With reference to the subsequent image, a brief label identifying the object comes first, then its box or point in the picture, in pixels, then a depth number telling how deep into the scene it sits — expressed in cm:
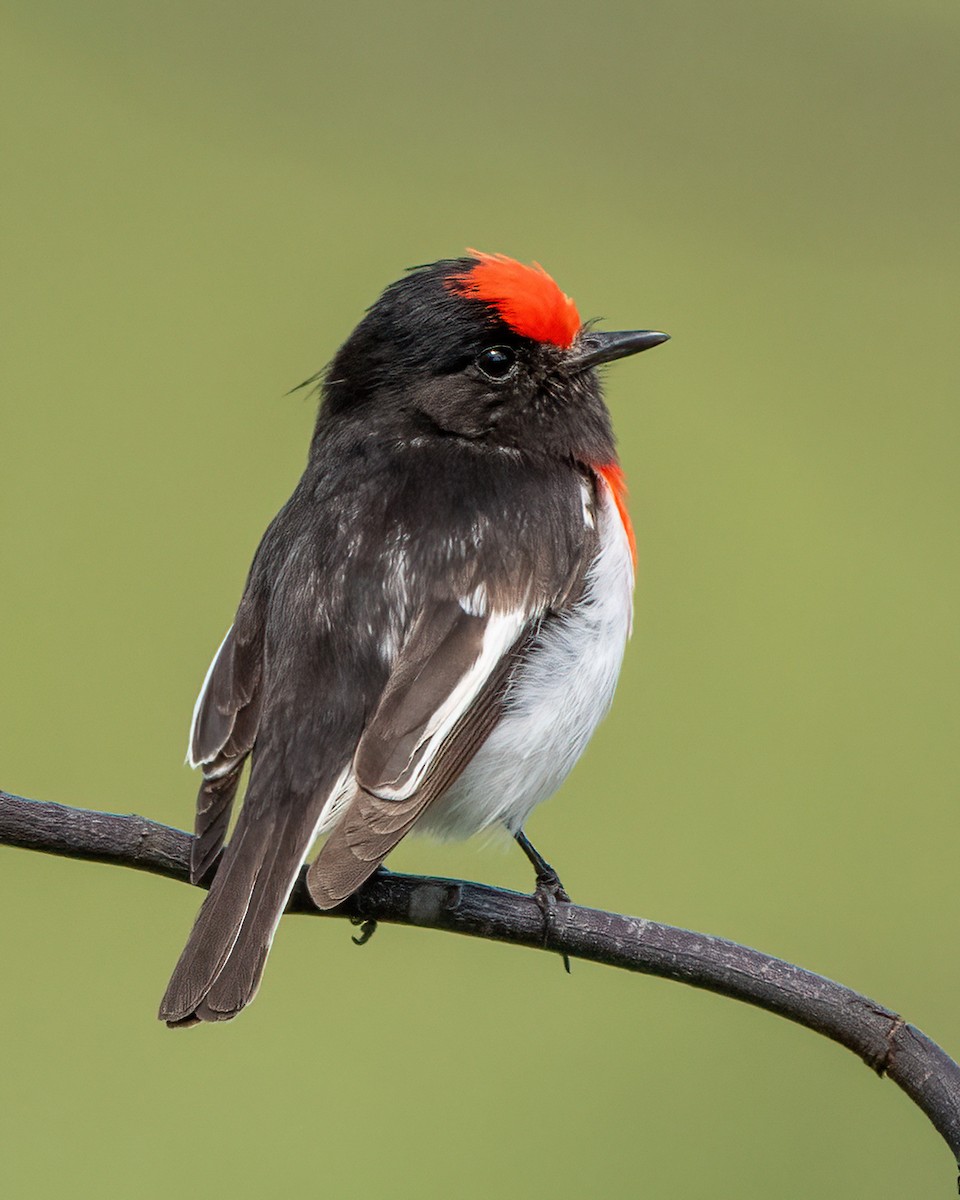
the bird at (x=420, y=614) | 509
